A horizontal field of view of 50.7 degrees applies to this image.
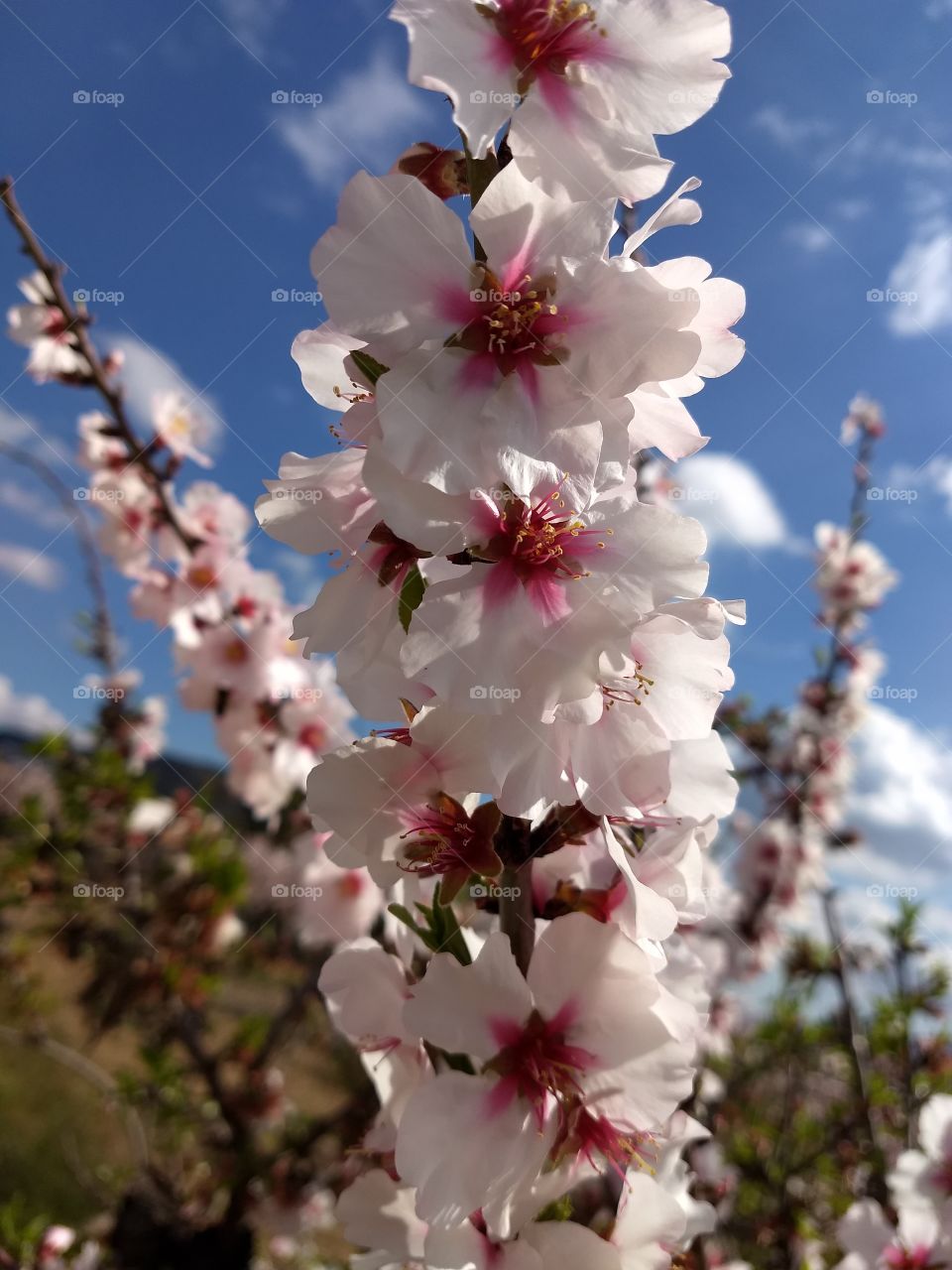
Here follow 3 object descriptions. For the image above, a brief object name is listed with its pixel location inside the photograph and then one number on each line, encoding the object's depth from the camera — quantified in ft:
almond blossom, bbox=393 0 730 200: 0.37
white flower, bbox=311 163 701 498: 0.35
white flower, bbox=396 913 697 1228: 0.37
